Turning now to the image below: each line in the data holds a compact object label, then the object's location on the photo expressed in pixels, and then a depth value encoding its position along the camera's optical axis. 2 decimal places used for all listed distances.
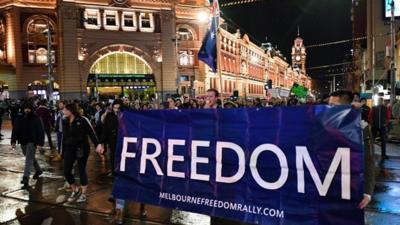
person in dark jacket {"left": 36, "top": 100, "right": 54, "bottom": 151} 15.54
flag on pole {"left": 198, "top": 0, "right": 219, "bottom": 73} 9.70
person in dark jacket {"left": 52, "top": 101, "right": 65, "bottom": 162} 13.38
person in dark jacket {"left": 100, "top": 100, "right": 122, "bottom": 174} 8.84
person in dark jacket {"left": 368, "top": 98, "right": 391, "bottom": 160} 12.29
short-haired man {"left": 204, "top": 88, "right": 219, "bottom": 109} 6.67
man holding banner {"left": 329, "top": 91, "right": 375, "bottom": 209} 3.85
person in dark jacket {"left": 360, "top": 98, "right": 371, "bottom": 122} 13.47
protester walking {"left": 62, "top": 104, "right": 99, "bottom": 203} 7.47
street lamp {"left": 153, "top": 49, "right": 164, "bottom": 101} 58.72
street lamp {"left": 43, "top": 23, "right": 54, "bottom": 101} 35.69
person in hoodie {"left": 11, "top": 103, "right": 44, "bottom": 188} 9.54
